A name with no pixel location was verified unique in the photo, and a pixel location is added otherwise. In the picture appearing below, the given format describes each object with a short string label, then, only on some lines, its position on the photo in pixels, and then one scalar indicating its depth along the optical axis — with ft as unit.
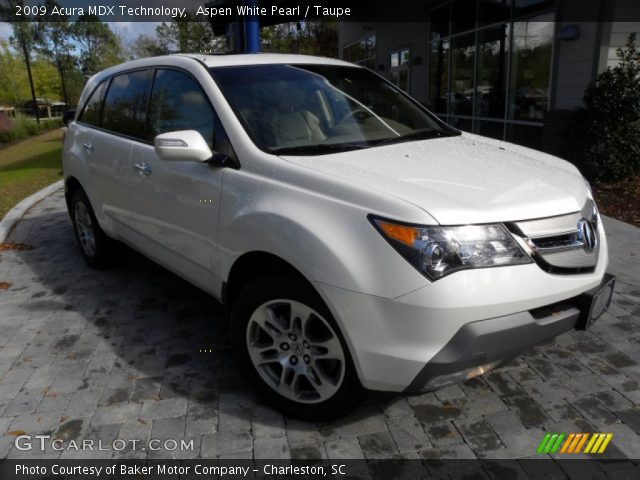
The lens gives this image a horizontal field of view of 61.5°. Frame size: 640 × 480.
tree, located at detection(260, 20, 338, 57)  97.66
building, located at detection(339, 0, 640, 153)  26.86
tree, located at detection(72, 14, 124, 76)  167.63
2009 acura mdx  7.14
